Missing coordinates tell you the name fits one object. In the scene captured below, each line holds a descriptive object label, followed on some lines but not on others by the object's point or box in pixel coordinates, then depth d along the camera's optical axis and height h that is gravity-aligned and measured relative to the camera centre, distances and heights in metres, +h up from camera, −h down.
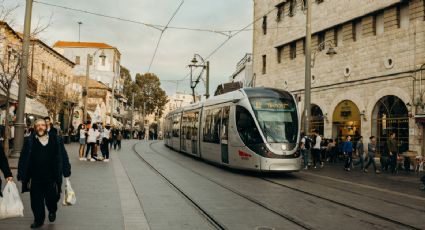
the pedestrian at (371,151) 18.95 -0.33
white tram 14.88 +0.30
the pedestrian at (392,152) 18.81 -0.34
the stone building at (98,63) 83.81 +12.90
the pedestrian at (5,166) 6.11 -0.43
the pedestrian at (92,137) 19.62 -0.08
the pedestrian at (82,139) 19.94 -0.18
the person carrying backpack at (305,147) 19.69 -0.25
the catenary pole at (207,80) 35.44 +4.31
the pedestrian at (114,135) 31.38 +0.04
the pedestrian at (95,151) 19.94 -0.66
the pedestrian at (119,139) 31.09 -0.24
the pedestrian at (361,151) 19.79 -0.36
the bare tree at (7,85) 17.17 +1.81
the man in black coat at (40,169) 6.53 -0.49
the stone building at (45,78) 27.83 +4.74
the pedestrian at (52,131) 6.88 +0.04
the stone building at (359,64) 21.30 +4.15
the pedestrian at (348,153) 19.72 -0.45
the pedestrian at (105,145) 19.91 -0.40
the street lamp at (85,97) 34.62 +2.77
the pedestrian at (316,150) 20.88 -0.39
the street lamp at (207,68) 35.52 +5.31
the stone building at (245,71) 43.76 +6.77
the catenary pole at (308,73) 20.35 +2.89
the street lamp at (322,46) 27.27 +5.56
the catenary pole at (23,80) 16.03 +1.78
